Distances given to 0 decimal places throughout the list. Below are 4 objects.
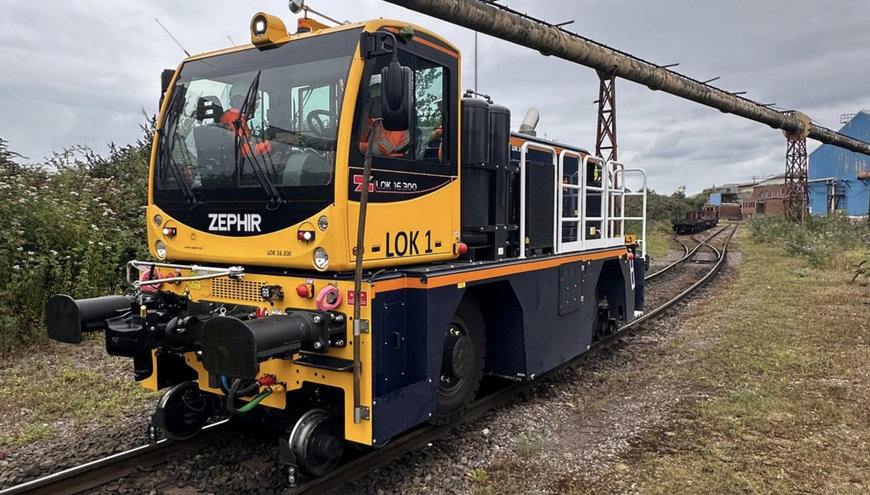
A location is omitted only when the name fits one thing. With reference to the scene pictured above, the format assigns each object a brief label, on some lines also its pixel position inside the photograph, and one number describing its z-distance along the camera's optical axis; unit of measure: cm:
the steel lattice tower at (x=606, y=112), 1845
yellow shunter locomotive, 364
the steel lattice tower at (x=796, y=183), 3284
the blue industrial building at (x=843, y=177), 4869
